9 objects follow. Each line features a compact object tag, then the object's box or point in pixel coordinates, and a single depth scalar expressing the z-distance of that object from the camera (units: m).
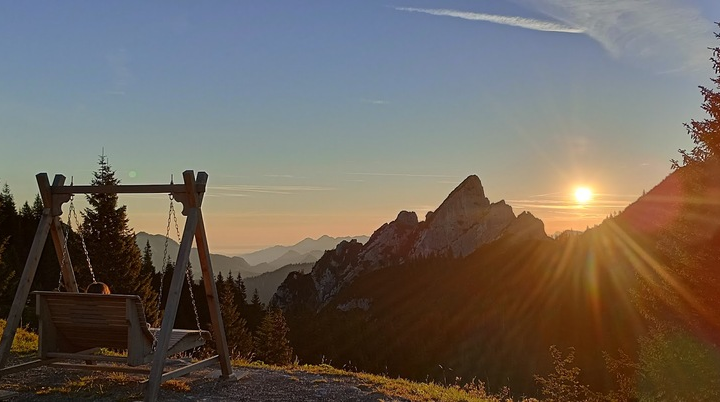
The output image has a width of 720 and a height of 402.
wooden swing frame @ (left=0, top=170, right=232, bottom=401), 8.11
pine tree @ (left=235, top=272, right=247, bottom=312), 75.72
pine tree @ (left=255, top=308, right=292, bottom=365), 53.03
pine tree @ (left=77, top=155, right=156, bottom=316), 34.62
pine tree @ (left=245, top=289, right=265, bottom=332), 74.88
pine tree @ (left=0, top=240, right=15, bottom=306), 39.33
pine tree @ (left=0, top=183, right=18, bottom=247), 64.78
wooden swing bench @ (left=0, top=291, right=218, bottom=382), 8.02
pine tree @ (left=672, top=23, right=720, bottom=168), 13.88
